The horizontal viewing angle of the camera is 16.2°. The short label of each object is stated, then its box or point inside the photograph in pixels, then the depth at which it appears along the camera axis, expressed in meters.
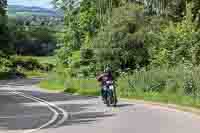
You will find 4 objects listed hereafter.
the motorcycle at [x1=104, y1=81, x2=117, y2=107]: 28.88
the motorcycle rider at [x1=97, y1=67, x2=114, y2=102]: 29.19
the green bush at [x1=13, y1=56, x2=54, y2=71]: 135.50
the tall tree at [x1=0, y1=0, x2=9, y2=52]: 80.97
